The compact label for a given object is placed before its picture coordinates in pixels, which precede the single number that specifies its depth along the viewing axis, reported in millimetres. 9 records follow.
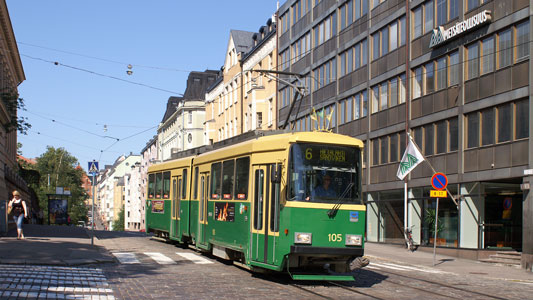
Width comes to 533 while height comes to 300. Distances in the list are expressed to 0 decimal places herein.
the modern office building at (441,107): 24797
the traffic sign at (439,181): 22062
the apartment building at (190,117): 84562
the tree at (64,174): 118188
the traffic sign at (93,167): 24016
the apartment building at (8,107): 33844
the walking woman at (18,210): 23797
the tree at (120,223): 134375
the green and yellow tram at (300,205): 13680
